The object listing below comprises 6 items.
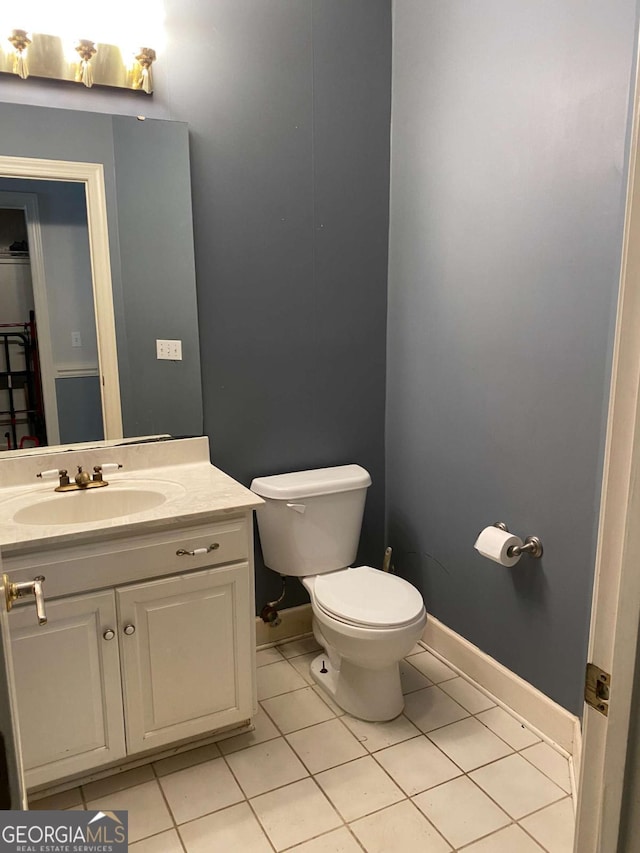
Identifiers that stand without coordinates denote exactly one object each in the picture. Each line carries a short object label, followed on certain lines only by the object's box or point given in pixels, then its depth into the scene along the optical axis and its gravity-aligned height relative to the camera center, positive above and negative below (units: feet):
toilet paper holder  6.53 -2.49
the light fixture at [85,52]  6.15 +2.46
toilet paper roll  6.57 -2.48
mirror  6.44 +0.57
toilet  6.59 -3.15
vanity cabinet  5.42 -3.09
